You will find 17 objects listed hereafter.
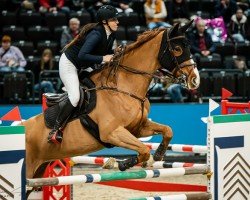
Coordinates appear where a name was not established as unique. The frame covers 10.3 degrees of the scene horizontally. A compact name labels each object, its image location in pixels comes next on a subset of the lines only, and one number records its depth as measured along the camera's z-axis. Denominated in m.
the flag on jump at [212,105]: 13.39
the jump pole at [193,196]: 11.08
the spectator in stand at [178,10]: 25.85
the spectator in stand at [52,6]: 24.98
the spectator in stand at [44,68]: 21.44
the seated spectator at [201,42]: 23.84
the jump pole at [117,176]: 10.33
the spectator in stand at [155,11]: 24.91
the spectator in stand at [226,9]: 26.47
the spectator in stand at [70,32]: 22.81
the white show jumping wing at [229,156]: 11.17
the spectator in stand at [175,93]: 22.14
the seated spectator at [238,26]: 25.74
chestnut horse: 12.56
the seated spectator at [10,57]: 21.95
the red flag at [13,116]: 13.28
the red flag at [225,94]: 14.75
